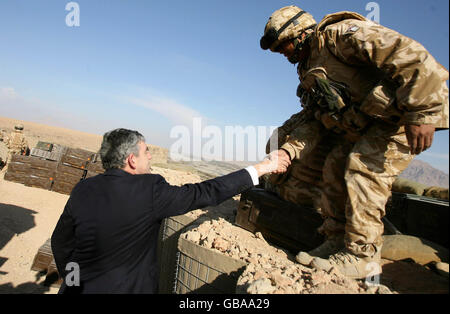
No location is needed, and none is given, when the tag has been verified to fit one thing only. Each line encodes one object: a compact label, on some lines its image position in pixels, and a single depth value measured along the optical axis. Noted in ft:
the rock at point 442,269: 6.64
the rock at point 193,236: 8.64
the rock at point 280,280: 5.52
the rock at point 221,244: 7.89
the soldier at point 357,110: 5.79
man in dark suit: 5.32
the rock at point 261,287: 5.20
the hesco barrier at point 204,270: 7.34
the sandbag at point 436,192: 14.69
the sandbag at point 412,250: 7.72
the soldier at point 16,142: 34.42
